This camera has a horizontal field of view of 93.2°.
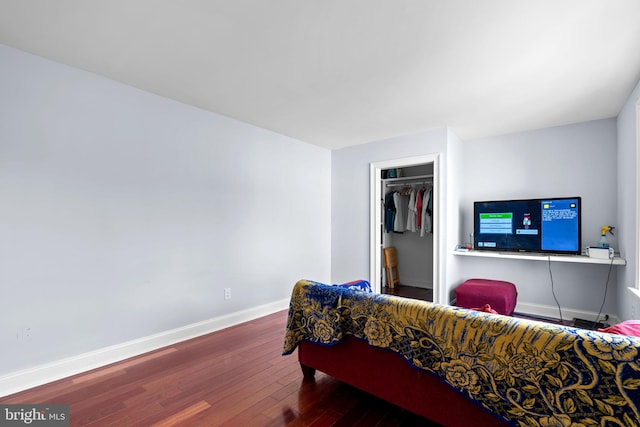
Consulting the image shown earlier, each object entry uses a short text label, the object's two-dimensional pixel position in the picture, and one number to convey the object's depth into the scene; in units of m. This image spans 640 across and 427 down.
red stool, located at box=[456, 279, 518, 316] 3.31
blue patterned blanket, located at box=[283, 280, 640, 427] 1.11
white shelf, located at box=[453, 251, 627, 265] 3.04
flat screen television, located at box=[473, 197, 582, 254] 3.35
